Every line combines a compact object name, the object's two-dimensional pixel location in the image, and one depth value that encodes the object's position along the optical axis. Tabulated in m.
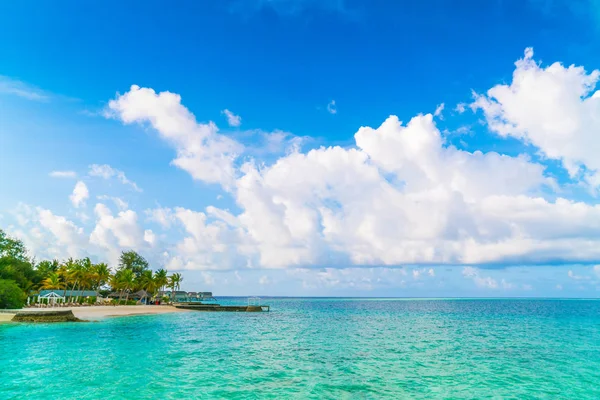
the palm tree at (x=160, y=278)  110.62
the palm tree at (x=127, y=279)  97.62
